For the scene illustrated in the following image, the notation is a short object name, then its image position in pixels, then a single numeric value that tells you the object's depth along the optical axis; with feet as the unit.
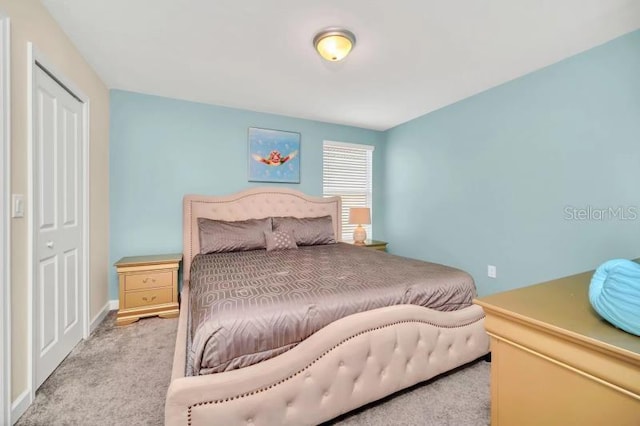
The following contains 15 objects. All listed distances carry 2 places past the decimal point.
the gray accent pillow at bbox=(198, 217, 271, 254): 9.28
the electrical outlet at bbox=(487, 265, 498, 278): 9.43
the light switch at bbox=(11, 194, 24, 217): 4.69
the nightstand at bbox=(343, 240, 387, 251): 12.62
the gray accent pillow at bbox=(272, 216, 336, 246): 10.55
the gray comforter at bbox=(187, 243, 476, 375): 4.01
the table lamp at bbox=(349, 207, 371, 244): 12.58
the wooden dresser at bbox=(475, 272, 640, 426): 1.91
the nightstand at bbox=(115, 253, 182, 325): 8.49
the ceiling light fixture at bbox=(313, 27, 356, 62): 6.24
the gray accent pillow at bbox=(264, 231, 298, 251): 9.75
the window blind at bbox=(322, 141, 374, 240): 13.52
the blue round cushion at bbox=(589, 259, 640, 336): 2.01
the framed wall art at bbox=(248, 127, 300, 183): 11.68
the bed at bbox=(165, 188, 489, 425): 3.66
